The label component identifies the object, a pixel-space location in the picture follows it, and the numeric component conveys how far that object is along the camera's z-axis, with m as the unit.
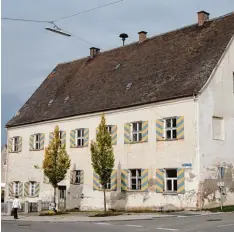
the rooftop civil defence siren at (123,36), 39.44
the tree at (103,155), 25.16
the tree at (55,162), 27.86
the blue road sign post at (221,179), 24.34
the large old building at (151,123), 25.45
